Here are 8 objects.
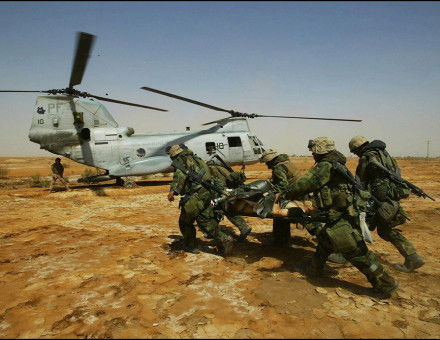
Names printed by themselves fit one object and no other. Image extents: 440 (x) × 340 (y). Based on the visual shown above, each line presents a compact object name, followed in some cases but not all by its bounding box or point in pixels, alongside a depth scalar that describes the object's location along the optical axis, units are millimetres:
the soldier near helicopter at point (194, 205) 4852
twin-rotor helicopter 12492
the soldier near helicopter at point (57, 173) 13000
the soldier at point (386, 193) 4250
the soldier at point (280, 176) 5027
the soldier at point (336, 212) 3453
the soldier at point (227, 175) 6058
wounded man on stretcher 4223
